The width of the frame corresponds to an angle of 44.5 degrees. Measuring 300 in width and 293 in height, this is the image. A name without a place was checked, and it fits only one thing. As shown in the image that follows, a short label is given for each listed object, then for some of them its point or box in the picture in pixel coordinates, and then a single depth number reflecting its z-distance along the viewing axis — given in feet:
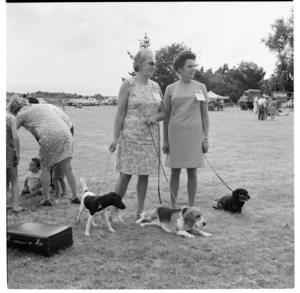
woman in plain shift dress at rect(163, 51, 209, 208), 13.98
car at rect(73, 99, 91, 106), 98.59
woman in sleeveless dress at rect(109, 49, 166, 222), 13.56
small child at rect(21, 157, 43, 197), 18.12
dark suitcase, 11.07
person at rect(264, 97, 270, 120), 69.56
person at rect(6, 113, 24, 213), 14.69
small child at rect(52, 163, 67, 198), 17.72
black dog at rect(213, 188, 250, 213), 15.14
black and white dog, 12.66
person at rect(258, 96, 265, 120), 68.97
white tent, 123.06
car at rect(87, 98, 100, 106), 106.96
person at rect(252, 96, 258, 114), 82.82
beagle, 12.70
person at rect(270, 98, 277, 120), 70.40
